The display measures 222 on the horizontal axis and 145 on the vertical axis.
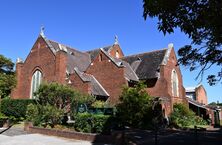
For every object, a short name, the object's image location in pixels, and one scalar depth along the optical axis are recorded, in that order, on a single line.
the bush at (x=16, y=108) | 22.17
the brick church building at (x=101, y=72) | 22.73
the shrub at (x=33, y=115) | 16.29
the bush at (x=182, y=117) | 22.18
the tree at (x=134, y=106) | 17.83
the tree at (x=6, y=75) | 19.34
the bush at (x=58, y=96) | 16.23
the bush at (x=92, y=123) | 13.78
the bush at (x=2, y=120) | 18.16
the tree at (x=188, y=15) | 4.82
